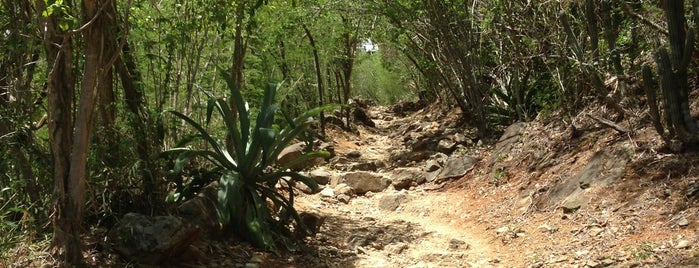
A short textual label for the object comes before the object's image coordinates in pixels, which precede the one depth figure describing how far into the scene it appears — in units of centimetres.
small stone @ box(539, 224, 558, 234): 552
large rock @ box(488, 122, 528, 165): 852
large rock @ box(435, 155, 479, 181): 874
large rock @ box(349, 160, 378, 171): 1065
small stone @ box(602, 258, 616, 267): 442
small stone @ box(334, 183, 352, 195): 845
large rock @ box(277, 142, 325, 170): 960
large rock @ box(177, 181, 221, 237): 470
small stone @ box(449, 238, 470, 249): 579
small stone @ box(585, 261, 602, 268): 449
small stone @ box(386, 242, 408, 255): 576
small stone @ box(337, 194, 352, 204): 818
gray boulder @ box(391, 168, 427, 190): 902
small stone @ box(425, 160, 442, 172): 928
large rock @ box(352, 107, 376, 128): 1911
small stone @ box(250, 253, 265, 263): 475
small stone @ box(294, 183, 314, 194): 820
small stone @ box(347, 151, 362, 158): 1205
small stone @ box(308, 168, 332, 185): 915
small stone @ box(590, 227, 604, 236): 508
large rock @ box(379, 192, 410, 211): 794
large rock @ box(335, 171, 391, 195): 874
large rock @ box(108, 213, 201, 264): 394
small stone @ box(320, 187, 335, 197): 828
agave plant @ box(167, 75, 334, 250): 495
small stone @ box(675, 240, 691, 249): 422
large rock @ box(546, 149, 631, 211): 573
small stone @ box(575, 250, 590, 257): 480
